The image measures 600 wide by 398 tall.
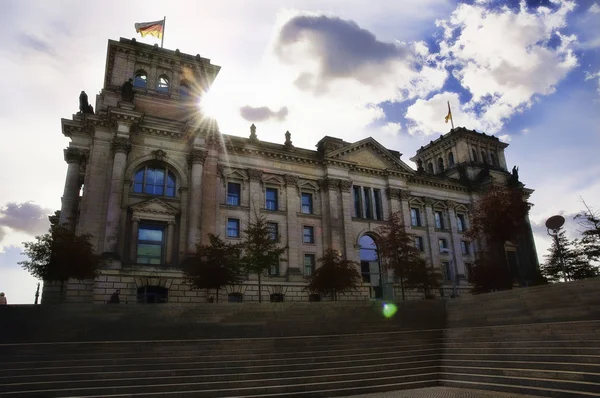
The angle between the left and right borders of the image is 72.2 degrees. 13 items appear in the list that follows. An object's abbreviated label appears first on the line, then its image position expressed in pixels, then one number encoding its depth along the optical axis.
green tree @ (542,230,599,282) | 39.84
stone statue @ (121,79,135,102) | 36.59
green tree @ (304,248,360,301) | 34.31
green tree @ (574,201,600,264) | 34.31
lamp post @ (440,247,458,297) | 46.77
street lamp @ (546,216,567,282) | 27.72
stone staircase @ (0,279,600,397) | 14.33
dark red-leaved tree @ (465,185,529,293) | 35.09
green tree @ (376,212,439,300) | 35.81
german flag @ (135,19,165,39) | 41.22
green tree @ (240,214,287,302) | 30.25
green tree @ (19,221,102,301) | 25.89
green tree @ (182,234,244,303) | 29.66
